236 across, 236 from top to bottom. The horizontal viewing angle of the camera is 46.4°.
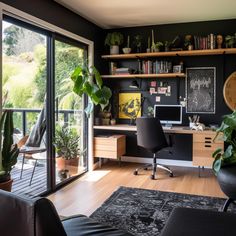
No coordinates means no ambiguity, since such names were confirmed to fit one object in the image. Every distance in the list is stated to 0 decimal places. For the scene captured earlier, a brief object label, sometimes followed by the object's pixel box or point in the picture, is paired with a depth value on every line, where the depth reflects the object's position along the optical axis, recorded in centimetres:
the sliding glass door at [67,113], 386
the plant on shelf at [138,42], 488
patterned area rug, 263
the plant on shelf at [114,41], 490
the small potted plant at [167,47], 468
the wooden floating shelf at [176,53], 430
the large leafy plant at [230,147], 294
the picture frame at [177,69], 468
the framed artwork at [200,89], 468
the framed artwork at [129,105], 510
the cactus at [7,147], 263
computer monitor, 465
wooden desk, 413
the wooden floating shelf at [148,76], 461
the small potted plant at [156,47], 472
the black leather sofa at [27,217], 96
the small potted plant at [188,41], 461
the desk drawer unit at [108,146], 463
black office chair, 407
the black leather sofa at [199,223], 164
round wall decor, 453
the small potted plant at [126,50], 486
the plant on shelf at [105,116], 502
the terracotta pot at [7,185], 249
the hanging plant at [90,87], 408
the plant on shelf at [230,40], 430
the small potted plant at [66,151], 384
